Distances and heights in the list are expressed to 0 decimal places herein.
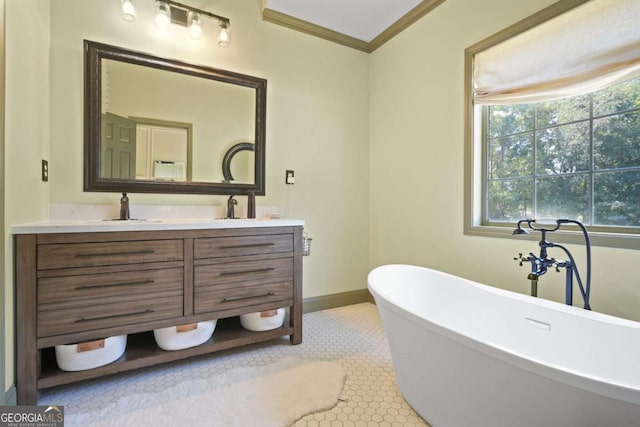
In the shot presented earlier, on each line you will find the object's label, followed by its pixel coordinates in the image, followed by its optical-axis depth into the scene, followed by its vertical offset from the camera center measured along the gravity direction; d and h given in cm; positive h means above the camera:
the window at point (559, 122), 143 +55
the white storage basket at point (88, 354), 141 -74
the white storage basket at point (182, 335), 164 -74
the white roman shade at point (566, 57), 138 +88
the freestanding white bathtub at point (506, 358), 79 -54
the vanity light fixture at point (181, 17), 189 +137
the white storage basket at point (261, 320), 193 -75
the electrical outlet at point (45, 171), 167 +22
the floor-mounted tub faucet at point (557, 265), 137 -26
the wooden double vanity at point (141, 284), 131 -41
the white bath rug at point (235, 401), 127 -94
